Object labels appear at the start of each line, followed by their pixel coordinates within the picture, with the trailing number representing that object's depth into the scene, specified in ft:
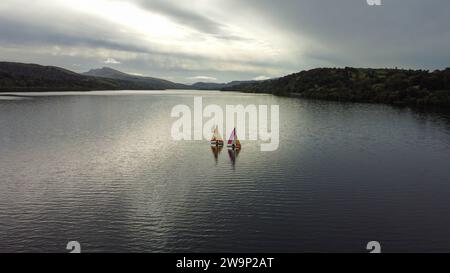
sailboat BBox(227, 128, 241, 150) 269.85
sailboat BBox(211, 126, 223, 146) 282.15
